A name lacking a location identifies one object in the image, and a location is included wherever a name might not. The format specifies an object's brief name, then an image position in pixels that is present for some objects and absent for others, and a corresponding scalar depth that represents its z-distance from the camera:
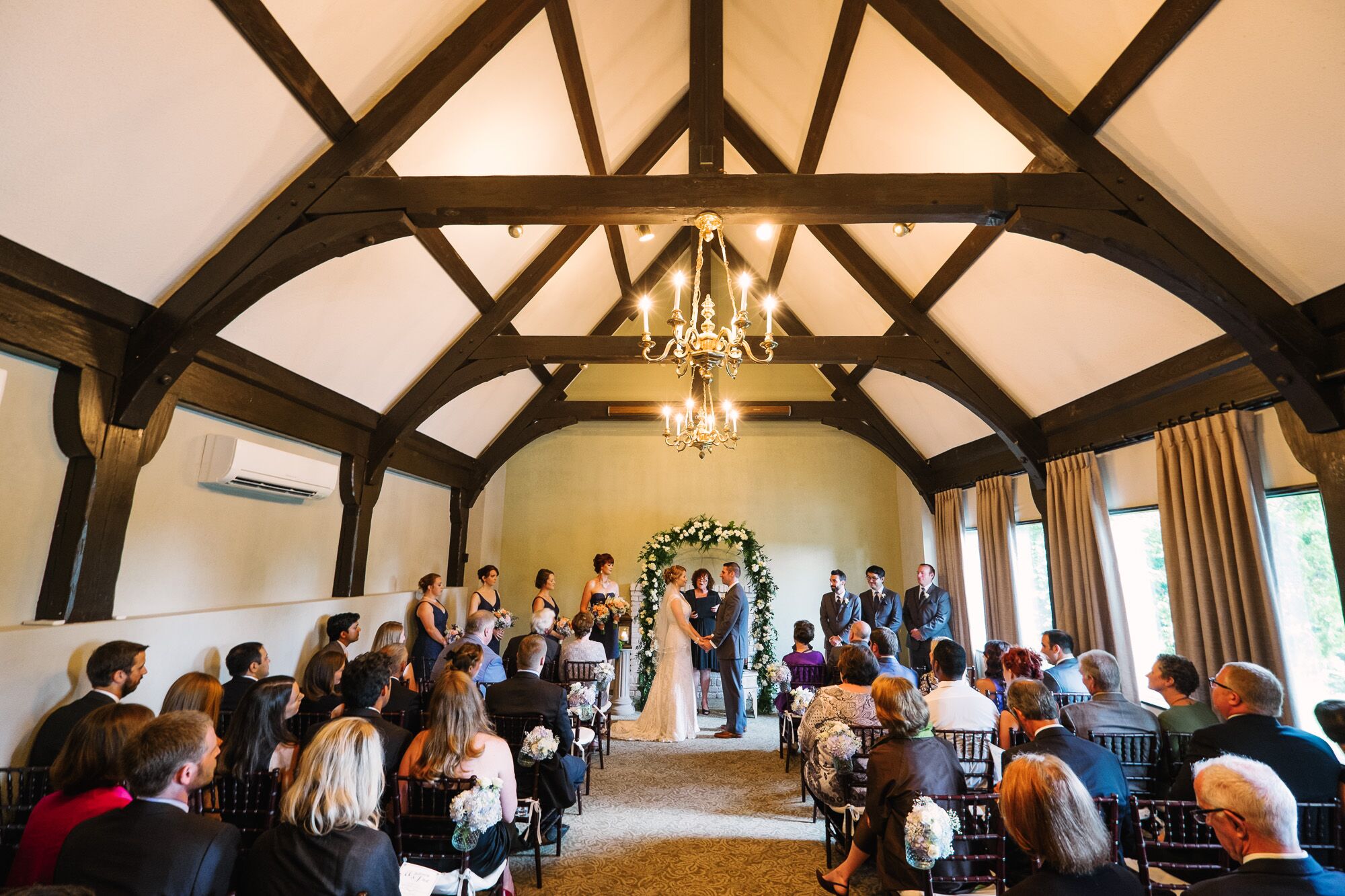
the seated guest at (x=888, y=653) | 4.38
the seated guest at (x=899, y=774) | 2.62
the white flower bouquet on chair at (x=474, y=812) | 2.45
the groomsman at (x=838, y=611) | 7.20
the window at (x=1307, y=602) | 3.58
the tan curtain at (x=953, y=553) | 7.74
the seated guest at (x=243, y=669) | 3.56
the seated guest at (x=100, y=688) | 2.85
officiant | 7.14
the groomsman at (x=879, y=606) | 7.14
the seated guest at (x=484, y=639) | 4.64
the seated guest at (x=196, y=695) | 2.96
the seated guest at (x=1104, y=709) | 3.14
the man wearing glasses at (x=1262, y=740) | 2.45
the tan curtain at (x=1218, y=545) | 3.68
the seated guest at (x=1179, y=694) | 3.13
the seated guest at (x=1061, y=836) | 1.60
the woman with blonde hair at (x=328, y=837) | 1.69
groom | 6.55
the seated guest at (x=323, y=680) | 3.49
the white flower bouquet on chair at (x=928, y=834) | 2.29
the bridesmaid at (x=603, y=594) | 7.07
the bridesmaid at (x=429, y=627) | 6.32
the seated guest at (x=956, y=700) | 3.50
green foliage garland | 8.12
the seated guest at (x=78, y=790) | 1.91
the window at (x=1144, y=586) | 4.99
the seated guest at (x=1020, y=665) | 3.81
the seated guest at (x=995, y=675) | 4.37
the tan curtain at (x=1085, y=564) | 4.94
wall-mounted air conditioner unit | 4.23
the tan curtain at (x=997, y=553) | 6.58
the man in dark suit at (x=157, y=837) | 1.62
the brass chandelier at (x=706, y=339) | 3.42
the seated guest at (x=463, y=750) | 2.67
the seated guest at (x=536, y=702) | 3.64
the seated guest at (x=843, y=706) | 3.66
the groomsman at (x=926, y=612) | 7.12
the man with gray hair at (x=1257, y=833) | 1.51
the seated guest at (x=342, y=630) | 5.09
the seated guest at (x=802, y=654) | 5.57
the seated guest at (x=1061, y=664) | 4.16
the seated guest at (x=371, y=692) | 2.88
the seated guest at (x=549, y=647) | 5.90
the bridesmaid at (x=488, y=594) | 6.94
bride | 6.49
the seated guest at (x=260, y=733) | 2.62
